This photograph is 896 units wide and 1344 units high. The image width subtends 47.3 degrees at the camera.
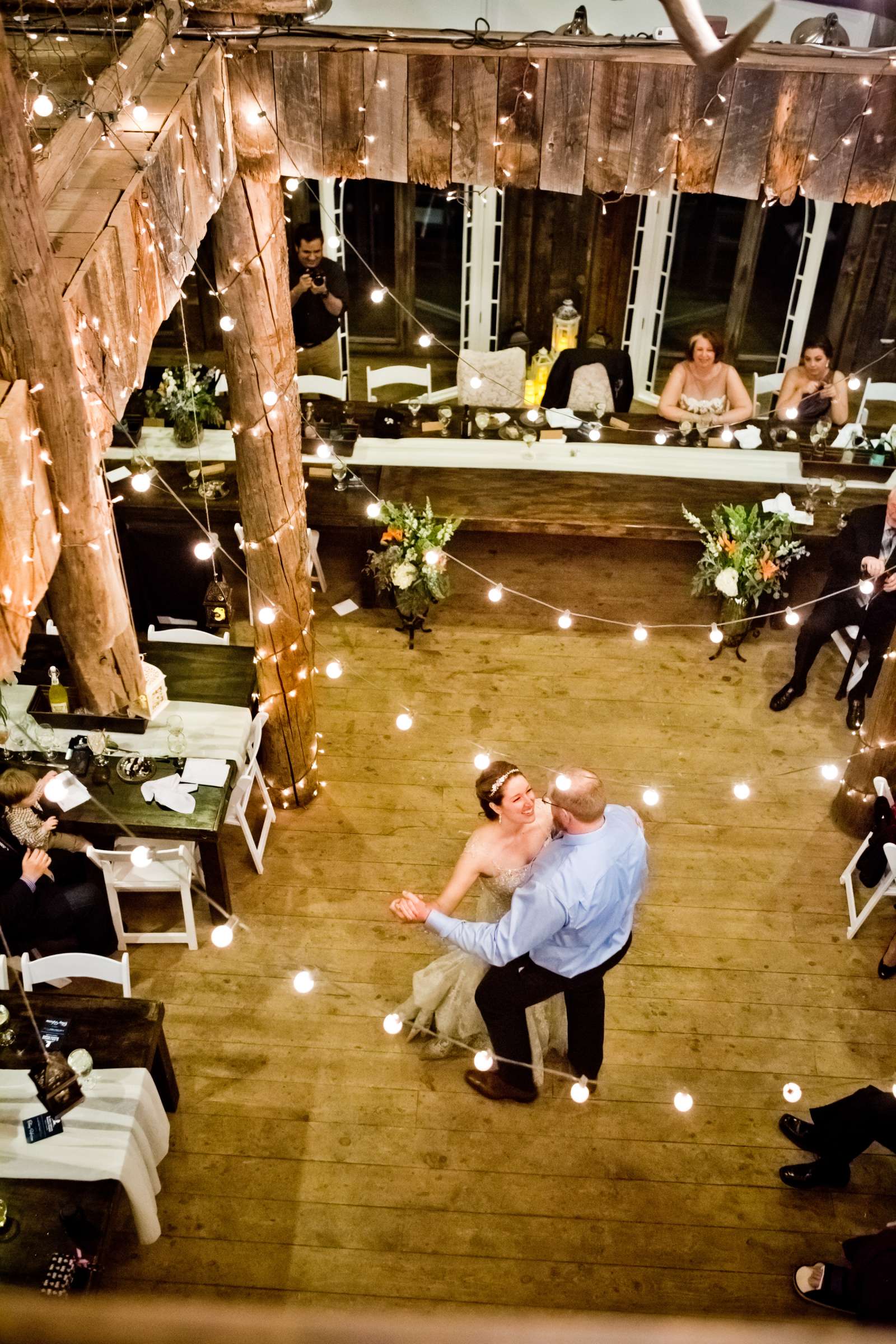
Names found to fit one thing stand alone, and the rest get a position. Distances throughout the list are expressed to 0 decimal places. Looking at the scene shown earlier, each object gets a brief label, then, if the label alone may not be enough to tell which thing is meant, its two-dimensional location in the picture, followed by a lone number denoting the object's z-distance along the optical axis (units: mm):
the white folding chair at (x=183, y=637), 4980
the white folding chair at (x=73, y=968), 3531
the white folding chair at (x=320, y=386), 6639
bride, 3447
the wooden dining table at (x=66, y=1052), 2891
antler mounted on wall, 1430
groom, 3145
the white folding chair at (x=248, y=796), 4297
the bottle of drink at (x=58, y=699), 4488
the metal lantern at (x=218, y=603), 4977
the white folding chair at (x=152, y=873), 4051
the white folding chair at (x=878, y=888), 4137
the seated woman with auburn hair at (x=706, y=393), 6121
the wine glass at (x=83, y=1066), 3234
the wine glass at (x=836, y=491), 5688
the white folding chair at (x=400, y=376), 6848
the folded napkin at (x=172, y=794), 4105
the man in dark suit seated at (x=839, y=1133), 3432
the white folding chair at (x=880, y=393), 6797
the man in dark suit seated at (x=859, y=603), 5117
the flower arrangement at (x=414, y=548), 5473
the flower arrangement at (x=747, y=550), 5438
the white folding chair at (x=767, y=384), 6871
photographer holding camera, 5984
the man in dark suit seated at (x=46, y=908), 3789
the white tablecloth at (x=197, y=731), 4375
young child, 3791
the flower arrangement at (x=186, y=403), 5828
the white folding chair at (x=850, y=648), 5434
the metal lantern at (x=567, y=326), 7664
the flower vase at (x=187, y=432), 5809
